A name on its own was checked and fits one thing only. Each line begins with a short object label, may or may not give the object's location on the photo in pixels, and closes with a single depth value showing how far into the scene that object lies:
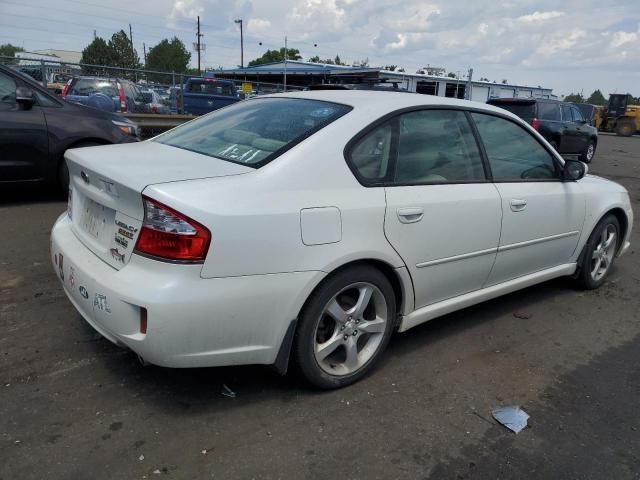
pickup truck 17.02
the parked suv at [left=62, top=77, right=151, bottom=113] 12.41
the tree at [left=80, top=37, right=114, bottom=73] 61.41
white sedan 2.35
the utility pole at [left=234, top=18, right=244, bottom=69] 67.06
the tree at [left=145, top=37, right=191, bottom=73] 71.25
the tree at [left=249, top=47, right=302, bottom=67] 86.81
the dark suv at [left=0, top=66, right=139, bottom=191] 6.04
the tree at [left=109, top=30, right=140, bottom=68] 61.81
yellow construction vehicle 33.59
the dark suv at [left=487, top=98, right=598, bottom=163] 14.05
